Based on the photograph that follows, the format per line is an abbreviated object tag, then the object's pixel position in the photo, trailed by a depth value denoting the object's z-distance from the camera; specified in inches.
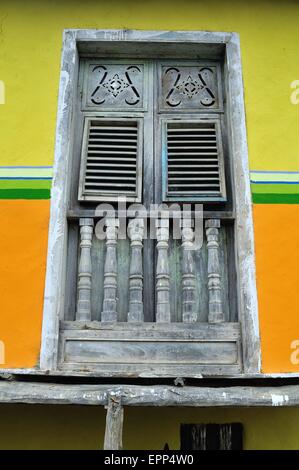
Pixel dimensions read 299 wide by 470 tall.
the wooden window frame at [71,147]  178.1
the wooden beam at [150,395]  156.3
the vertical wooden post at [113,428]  151.3
